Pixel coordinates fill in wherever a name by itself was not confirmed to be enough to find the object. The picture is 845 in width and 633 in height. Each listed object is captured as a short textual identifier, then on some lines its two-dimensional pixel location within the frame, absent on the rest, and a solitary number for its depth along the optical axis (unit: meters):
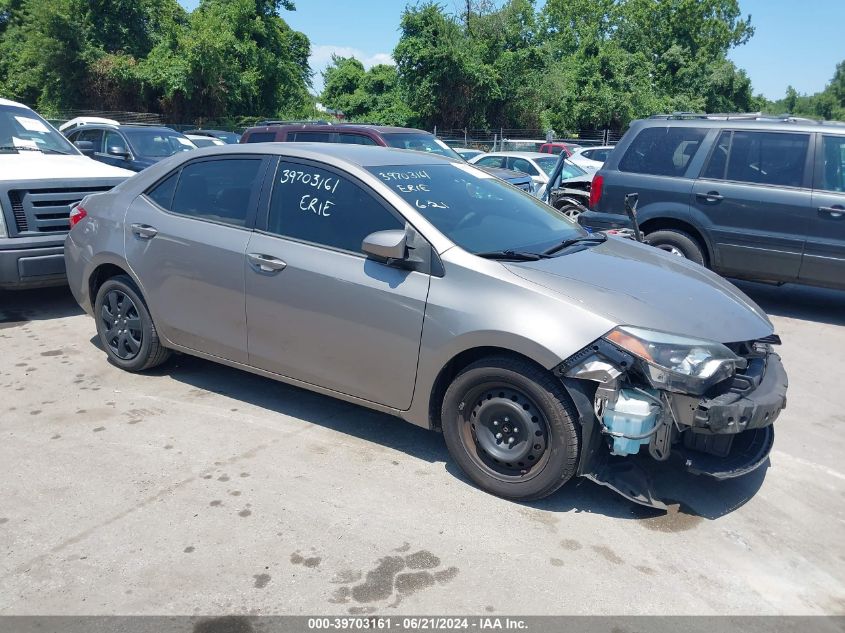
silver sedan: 3.38
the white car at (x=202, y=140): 15.70
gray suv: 7.04
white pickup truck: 6.30
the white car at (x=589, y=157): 17.77
